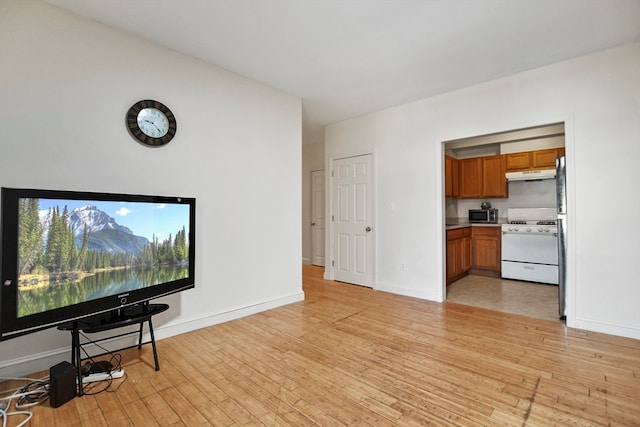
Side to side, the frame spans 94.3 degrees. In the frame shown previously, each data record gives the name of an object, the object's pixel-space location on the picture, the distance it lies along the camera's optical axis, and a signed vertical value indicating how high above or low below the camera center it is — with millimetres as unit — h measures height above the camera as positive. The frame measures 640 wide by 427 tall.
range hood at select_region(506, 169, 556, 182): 4915 +675
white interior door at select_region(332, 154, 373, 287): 4684 -74
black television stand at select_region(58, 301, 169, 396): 1944 -727
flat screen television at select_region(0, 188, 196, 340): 1658 -250
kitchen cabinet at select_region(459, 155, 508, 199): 5482 +716
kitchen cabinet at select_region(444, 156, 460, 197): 5297 +712
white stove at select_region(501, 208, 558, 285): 4695 -527
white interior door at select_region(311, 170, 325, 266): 6484 -52
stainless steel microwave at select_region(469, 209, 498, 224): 5605 -6
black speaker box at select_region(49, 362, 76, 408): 1758 -1008
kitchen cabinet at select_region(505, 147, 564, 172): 4992 +964
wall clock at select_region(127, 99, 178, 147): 2584 +849
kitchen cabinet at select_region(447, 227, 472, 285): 4727 -649
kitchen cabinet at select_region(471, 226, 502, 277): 5336 -653
